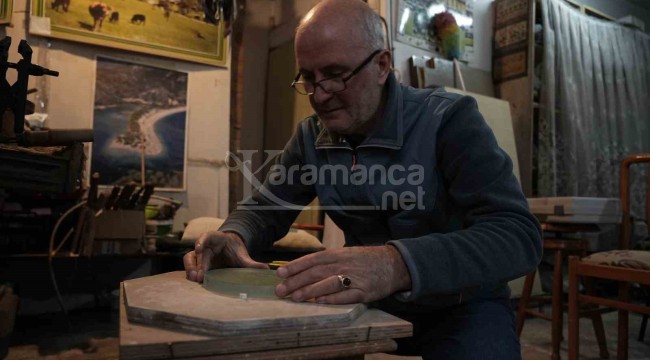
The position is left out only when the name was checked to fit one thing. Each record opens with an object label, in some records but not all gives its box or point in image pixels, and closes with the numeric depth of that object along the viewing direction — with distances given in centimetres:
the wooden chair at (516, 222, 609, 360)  247
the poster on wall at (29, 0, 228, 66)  323
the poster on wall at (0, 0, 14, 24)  309
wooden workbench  60
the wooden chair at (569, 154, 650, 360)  212
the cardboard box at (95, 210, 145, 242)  284
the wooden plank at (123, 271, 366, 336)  66
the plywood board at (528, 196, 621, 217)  292
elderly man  91
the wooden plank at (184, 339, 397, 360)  64
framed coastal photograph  342
